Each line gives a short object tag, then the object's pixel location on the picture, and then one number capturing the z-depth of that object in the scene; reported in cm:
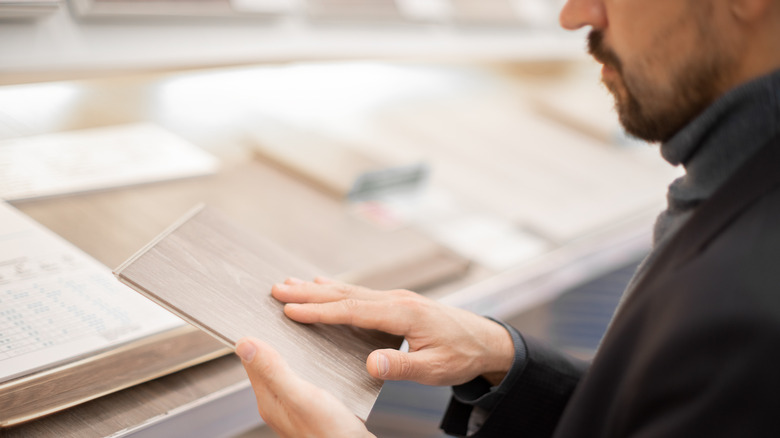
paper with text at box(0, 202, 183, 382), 78
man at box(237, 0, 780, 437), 61
